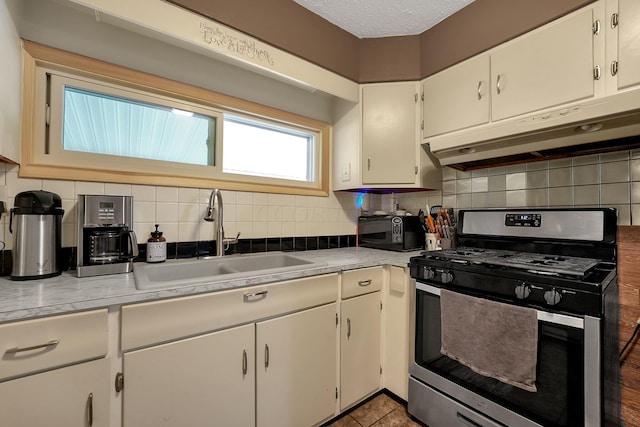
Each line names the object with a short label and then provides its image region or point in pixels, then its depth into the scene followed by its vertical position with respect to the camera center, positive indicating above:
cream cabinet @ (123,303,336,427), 0.95 -0.66
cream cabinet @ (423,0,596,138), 1.29 +0.77
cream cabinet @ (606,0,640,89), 1.16 +0.77
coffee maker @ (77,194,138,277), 1.13 -0.09
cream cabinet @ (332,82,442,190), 1.97 +0.54
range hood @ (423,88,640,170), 1.11 +0.40
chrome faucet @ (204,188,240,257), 1.56 -0.02
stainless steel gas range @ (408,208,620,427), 0.96 -0.46
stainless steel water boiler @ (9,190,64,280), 1.02 -0.08
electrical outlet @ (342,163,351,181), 2.11 +0.34
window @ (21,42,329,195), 1.25 +0.48
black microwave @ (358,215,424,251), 1.98 -0.13
